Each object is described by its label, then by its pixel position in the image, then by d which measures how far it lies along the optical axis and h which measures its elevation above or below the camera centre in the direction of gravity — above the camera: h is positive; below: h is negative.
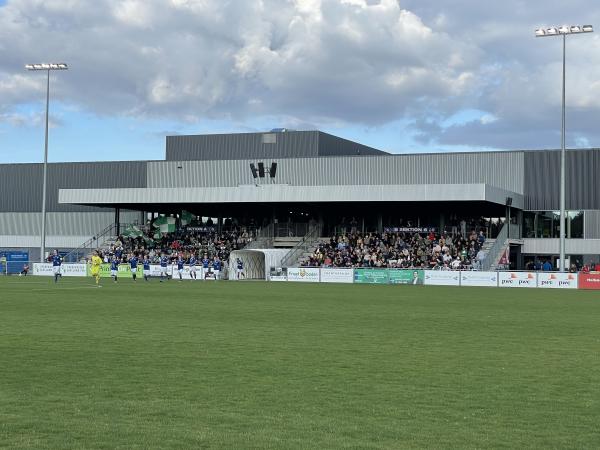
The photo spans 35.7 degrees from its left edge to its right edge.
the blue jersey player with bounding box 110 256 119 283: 57.47 -0.43
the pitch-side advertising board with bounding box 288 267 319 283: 62.66 -0.54
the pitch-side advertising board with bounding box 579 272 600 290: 55.72 -0.48
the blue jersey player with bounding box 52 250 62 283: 55.44 -0.13
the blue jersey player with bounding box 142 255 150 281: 60.31 -0.49
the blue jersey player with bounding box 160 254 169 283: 63.56 -0.26
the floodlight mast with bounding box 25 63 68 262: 68.12 +12.38
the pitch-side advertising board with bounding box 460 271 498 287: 57.59 -0.54
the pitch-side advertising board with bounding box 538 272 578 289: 56.06 -0.52
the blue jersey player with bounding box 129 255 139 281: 59.41 -0.22
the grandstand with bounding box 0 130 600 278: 67.62 +4.94
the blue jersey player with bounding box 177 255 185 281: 62.42 -0.30
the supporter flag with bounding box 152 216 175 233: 79.25 +3.33
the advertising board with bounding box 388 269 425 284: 59.78 -0.50
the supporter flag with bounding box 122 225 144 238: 79.12 +2.60
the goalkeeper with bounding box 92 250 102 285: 51.38 -0.24
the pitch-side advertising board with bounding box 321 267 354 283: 61.47 -0.55
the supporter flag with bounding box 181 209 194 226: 79.69 +3.92
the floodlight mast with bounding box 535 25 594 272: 55.94 +12.15
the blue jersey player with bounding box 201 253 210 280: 64.88 -0.21
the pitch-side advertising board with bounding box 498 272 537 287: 56.88 -0.52
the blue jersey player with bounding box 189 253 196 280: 66.50 -0.23
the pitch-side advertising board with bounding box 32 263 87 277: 70.44 -0.65
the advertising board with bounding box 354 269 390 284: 60.66 -0.55
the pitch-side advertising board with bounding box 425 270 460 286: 58.88 -0.55
